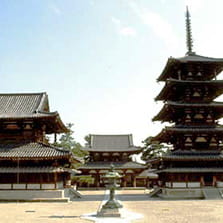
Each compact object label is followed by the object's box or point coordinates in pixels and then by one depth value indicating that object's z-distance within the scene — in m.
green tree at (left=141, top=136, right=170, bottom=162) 73.50
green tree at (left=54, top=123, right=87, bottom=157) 49.32
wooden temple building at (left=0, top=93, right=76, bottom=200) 27.61
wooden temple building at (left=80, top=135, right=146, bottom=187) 56.69
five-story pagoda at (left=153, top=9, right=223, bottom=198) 30.78
